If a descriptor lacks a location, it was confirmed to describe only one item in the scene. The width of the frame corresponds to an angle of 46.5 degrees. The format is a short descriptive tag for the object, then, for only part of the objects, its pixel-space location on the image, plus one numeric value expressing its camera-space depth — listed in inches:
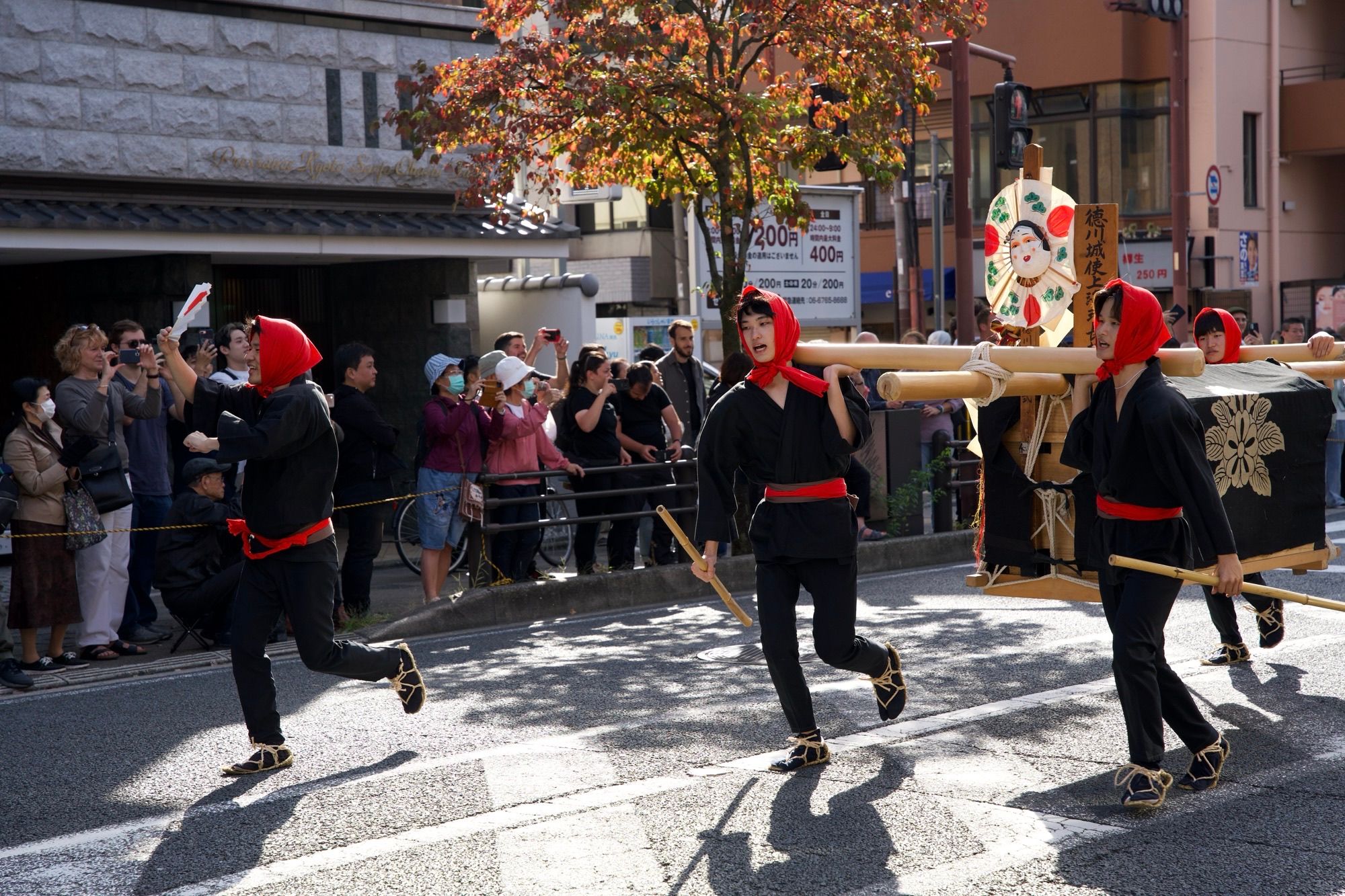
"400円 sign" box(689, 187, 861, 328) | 747.4
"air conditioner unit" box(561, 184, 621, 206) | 1034.1
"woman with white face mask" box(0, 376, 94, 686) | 345.4
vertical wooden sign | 295.3
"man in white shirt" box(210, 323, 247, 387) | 410.3
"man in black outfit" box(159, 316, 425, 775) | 257.1
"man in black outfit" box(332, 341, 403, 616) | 409.1
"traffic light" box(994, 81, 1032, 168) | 708.0
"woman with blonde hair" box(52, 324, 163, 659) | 354.9
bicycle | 506.0
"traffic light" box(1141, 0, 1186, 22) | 871.7
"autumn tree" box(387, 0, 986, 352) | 500.4
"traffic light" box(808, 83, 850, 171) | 534.0
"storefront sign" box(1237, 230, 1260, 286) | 1170.6
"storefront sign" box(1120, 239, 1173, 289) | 1196.5
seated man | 366.0
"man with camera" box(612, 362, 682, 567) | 478.6
